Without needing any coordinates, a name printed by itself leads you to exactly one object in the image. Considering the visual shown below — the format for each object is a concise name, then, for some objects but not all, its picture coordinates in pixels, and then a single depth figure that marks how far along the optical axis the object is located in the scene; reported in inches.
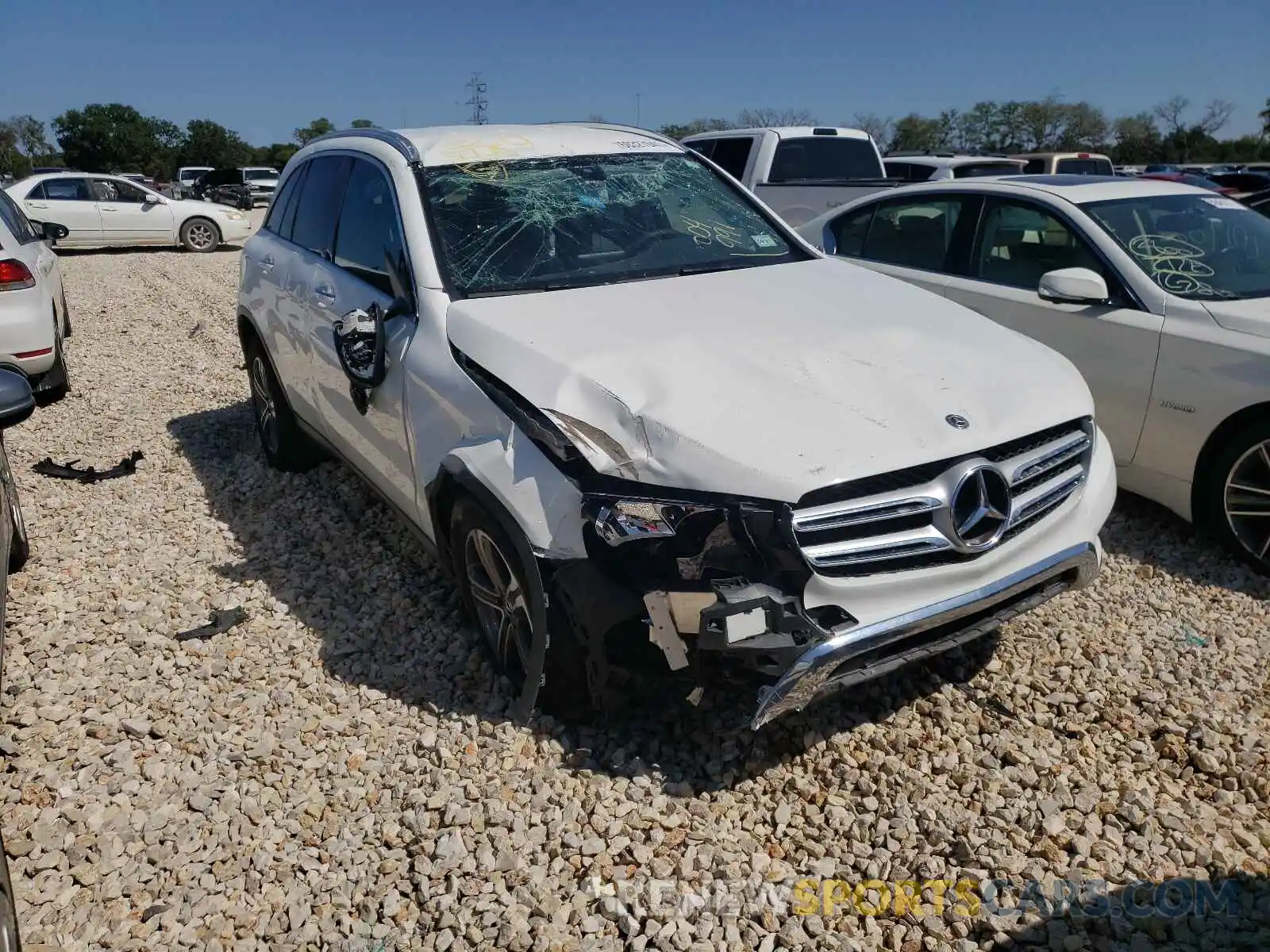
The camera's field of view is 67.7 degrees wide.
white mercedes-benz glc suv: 101.3
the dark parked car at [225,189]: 1325.0
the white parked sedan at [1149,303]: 165.3
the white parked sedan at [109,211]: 703.1
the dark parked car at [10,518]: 82.4
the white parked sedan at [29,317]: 279.9
